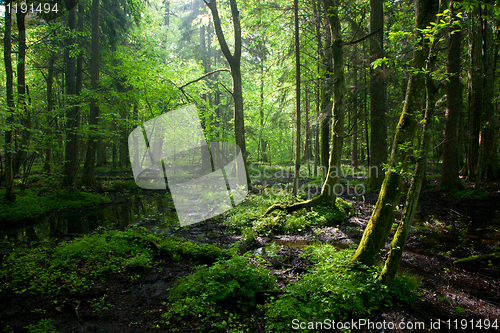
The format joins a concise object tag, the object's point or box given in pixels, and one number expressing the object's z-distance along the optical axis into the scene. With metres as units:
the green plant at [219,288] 3.63
